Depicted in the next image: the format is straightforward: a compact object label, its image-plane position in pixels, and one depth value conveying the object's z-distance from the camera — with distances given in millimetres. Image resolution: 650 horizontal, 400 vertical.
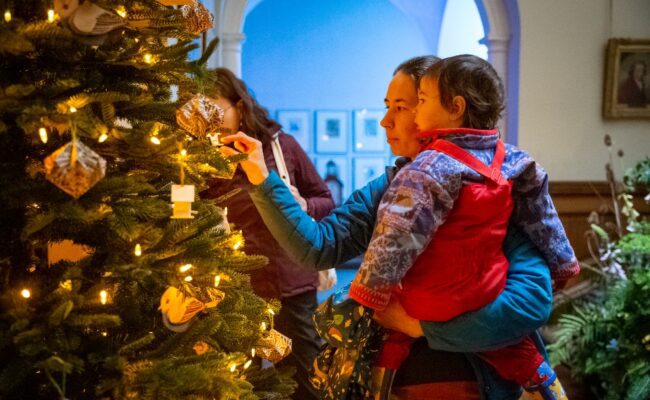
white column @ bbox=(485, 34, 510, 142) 6289
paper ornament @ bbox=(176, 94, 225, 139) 1713
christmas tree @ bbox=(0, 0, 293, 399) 1430
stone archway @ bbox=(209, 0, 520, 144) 6133
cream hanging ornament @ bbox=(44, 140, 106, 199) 1322
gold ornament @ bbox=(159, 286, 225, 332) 1624
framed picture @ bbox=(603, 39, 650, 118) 6039
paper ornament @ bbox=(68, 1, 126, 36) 1481
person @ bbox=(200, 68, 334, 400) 3227
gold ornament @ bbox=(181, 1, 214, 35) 1839
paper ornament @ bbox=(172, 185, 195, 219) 1558
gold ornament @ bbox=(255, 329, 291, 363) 2039
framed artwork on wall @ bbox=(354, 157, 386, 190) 10727
